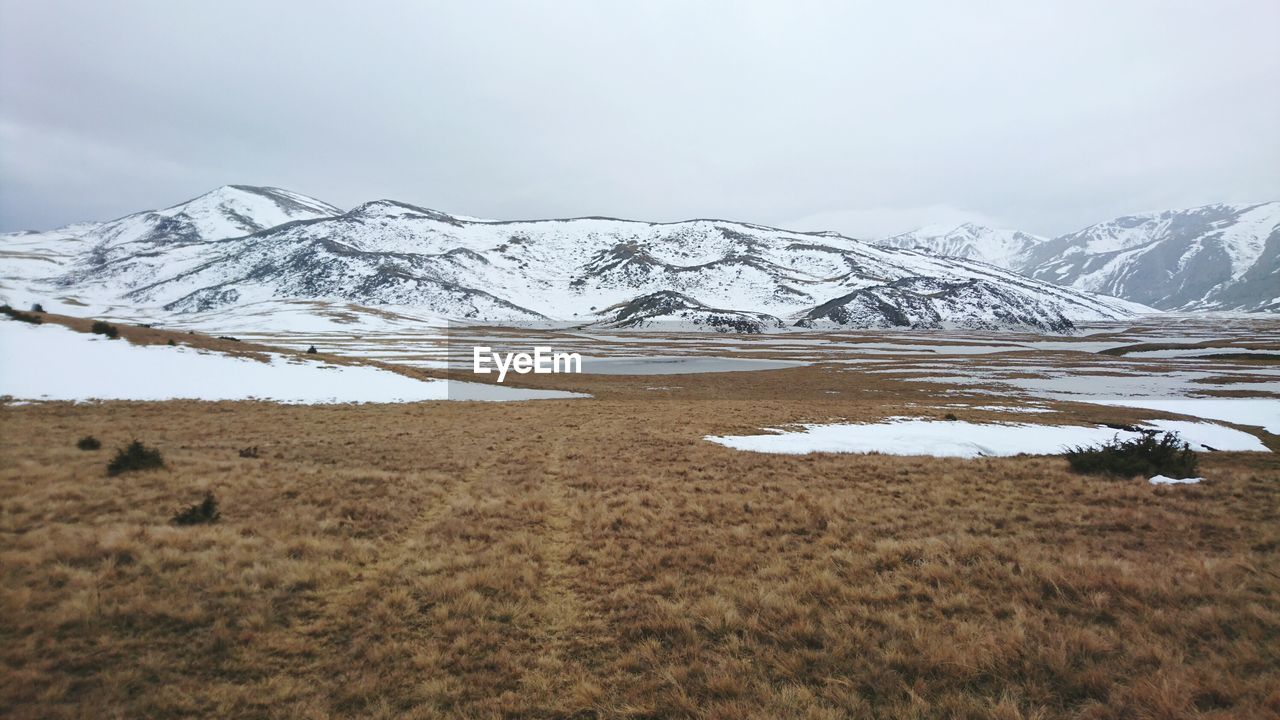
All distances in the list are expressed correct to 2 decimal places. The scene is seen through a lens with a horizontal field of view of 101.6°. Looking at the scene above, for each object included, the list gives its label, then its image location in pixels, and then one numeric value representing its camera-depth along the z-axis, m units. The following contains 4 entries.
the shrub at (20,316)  32.16
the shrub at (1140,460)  15.11
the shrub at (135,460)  12.19
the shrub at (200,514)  9.73
